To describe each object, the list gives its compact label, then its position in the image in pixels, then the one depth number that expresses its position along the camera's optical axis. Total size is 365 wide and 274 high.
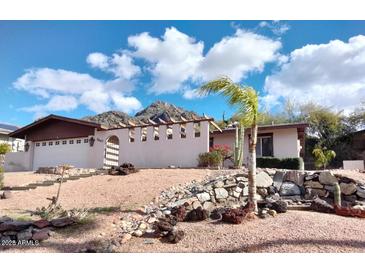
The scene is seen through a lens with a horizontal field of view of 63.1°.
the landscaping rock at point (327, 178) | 9.81
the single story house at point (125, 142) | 16.56
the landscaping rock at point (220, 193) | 9.19
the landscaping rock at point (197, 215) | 7.38
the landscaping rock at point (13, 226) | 6.71
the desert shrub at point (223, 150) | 15.45
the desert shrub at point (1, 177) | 11.52
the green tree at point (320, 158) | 19.49
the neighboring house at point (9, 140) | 29.29
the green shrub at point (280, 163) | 15.82
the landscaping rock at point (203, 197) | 8.75
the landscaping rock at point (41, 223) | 6.88
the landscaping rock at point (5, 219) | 7.04
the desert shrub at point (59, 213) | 7.63
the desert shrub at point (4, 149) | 22.55
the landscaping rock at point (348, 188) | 9.58
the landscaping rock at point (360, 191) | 9.45
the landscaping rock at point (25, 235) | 6.59
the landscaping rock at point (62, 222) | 7.13
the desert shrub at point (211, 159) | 14.92
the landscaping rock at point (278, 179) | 10.00
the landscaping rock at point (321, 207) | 7.91
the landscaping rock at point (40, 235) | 6.55
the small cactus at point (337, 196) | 8.67
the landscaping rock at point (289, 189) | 9.80
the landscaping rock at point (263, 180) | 9.84
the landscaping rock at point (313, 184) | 9.91
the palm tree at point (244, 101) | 7.78
